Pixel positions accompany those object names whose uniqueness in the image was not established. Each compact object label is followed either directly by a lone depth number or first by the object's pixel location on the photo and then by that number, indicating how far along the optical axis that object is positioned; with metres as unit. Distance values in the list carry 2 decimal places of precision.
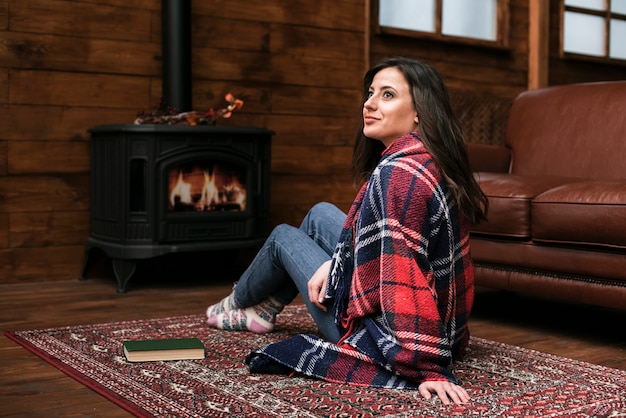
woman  1.86
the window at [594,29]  5.57
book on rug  2.22
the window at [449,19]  4.78
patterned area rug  1.79
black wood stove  3.50
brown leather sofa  2.57
